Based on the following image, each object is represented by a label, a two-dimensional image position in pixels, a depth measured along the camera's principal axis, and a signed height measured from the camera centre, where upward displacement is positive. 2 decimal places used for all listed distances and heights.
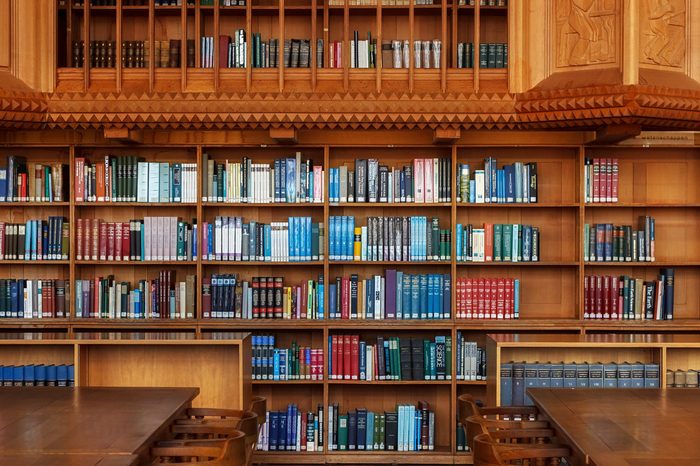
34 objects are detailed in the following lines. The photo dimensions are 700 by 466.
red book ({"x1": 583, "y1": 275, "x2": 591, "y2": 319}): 6.84 -0.47
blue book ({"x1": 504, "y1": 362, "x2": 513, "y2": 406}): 5.62 -0.90
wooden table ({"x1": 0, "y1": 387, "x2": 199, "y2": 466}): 3.30 -0.80
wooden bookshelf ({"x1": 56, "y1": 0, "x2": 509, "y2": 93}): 6.28 +1.21
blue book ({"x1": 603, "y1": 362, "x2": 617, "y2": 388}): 5.66 -0.88
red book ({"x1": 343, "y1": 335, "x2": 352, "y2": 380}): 6.76 -0.90
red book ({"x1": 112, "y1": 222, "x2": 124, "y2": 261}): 6.88 -0.02
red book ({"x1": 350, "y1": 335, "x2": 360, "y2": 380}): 6.75 -0.91
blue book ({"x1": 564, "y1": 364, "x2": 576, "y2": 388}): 5.64 -0.88
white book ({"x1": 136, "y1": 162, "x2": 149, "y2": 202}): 6.85 +0.44
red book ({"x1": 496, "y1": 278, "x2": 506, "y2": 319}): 6.85 -0.47
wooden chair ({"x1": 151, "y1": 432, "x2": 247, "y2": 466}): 3.65 -0.90
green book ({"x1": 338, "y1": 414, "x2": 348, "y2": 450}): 6.75 -1.48
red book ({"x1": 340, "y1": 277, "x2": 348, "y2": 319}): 6.83 -0.46
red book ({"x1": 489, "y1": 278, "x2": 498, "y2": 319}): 6.84 -0.45
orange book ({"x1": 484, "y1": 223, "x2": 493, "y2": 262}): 6.86 -0.03
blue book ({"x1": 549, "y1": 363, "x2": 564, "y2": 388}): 5.63 -0.87
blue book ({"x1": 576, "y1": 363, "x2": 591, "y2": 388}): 5.65 -0.88
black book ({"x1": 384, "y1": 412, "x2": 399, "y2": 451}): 6.75 -1.46
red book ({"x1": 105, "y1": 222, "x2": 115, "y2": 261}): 6.88 -0.02
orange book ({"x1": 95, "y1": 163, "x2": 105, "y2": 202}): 6.86 +0.42
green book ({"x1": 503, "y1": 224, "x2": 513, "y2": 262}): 6.86 -0.03
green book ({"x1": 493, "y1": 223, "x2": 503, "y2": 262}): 6.86 -0.02
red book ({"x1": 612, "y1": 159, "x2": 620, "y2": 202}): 6.88 +0.44
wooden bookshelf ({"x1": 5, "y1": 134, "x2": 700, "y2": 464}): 6.88 +0.20
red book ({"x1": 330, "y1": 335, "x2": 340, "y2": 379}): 6.76 -0.90
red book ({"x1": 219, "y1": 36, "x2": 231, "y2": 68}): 6.52 +1.40
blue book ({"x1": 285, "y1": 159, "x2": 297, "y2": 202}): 6.84 +0.46
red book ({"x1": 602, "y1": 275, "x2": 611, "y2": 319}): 6.84 -0.47
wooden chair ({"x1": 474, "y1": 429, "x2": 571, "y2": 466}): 3.64 -0.91
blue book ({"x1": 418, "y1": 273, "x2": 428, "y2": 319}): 6.82 -0.44
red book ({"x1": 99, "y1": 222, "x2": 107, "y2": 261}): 6.88 -0.02
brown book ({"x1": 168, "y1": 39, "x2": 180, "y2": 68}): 6.49 +1.36
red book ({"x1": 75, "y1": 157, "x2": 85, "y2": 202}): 6.85 +0.47
